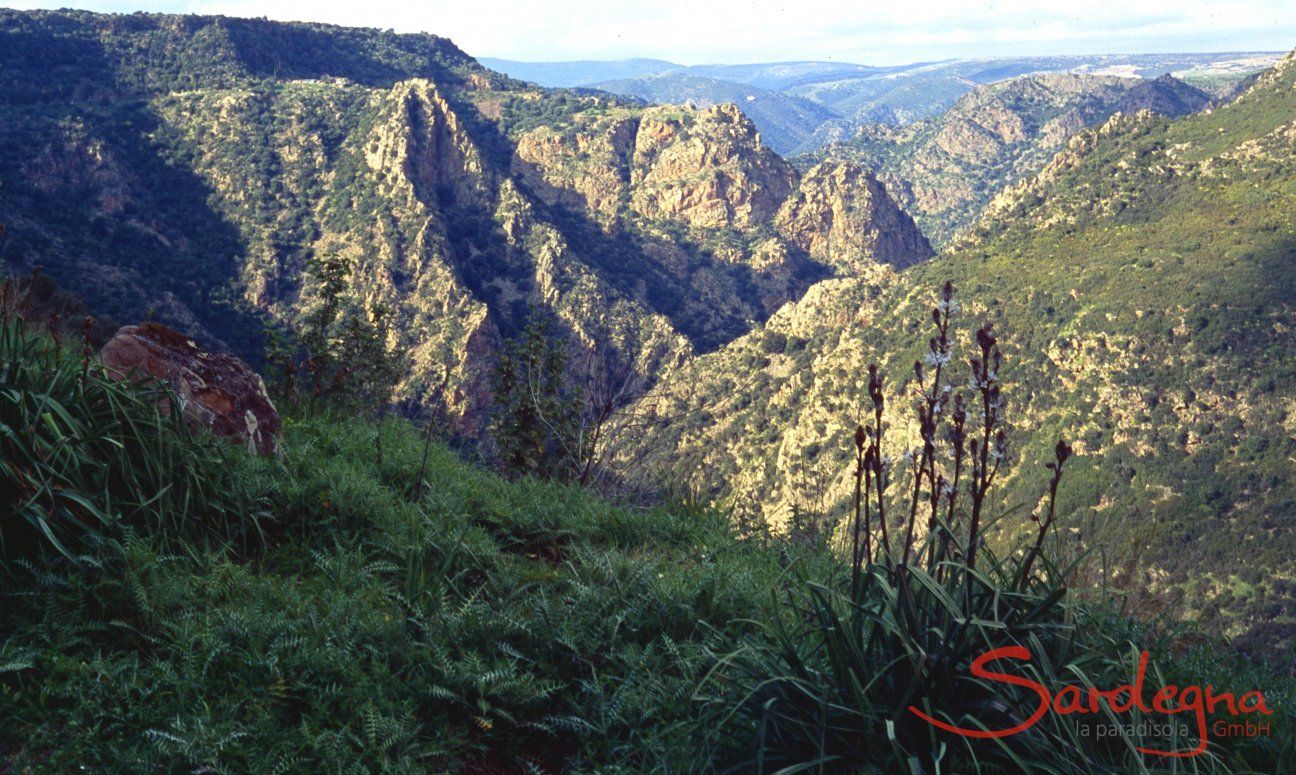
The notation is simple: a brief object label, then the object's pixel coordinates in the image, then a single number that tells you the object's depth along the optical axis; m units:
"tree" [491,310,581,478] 10.17
